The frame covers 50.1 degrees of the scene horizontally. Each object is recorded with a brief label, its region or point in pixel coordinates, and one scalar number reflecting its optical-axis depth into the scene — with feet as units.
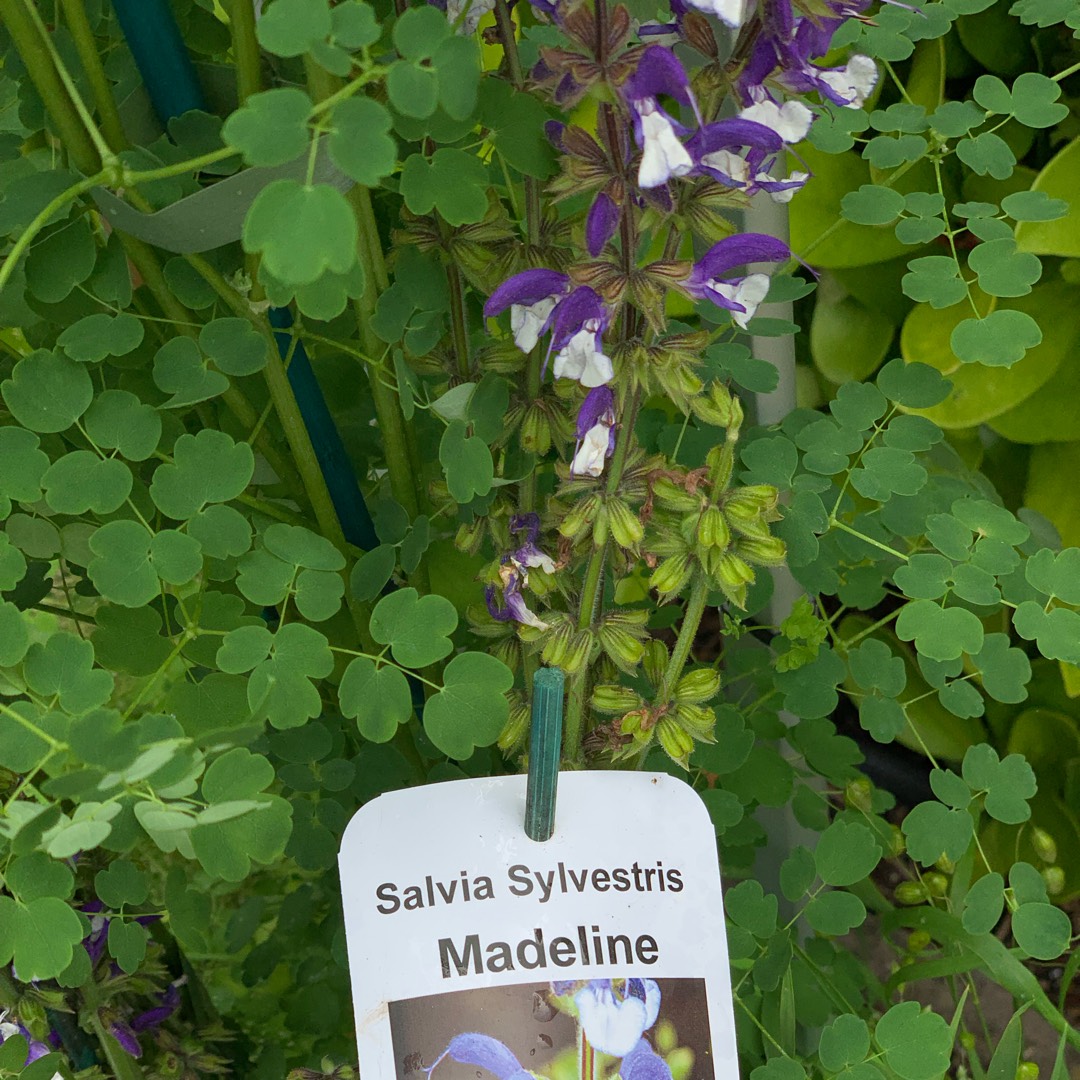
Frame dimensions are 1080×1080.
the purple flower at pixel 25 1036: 2.07
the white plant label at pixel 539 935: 1.61
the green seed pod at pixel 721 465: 1.62
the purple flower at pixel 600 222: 1.41
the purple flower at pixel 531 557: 1.72
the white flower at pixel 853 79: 1.52
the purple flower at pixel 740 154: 1.37
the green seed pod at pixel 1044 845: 2.87
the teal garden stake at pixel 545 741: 1.51
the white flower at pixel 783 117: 1.44
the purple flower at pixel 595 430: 1.54
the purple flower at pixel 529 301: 1.54
